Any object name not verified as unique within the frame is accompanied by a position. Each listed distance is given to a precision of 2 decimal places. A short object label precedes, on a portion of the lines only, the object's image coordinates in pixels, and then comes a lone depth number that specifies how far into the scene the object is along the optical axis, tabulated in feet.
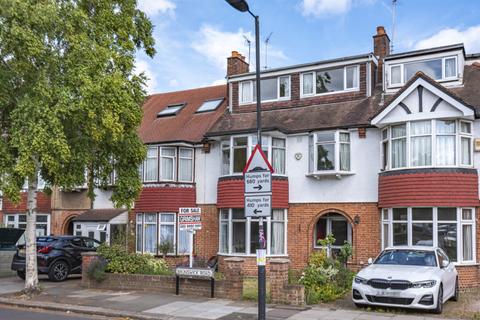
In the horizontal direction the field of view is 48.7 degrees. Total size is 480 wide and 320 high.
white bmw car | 38.47
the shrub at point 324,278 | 44.98
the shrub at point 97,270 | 52.70
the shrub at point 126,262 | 53.31
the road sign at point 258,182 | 35.09
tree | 45.01
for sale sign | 50.90
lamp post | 34.35
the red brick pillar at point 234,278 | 45.09
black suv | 60.75
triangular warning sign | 35.37
